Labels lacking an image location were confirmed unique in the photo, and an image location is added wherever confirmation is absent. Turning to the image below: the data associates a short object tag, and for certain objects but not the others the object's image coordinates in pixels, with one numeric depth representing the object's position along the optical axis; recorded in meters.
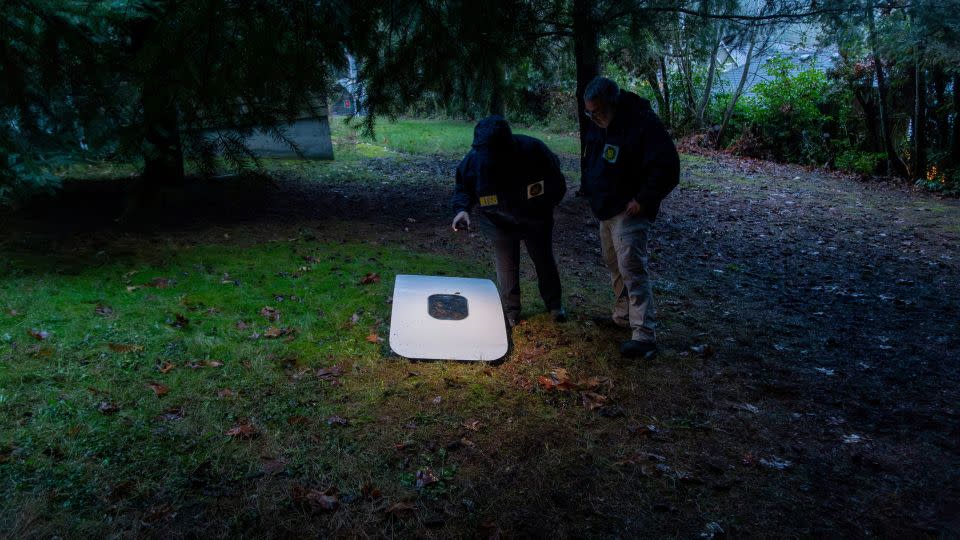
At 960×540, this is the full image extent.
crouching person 4.73
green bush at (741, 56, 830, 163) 15.58
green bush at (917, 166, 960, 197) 11.86
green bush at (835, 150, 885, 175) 13.95
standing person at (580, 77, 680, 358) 4.26
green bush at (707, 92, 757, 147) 17.47
